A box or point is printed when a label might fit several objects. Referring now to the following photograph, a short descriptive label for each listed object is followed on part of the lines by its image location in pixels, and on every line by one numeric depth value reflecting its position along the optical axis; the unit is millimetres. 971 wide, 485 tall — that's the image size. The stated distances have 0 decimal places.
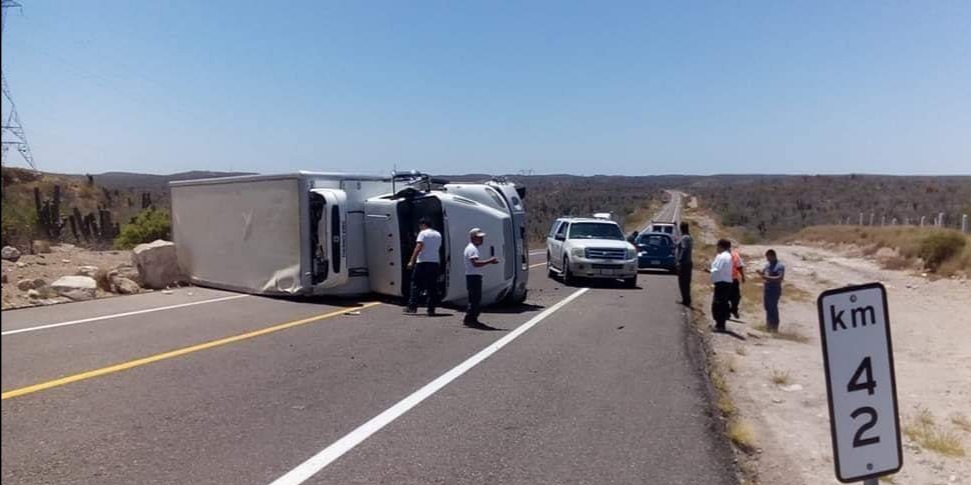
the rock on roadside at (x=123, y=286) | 18406
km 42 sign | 4219
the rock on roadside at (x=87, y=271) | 19019
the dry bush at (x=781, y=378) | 12070
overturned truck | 17062
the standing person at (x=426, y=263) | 15500
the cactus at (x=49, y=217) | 26719
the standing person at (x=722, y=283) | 16250
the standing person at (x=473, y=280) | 14406
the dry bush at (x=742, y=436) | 8086
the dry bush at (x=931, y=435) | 8758
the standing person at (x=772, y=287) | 17469
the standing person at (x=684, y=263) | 18938
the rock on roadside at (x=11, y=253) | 18825
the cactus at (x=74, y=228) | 29041
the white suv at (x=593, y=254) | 24797
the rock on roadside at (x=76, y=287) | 17016
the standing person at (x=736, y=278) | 17250
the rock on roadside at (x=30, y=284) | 16812
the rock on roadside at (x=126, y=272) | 19312
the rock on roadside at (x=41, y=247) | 22706
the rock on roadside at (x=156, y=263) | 19297
